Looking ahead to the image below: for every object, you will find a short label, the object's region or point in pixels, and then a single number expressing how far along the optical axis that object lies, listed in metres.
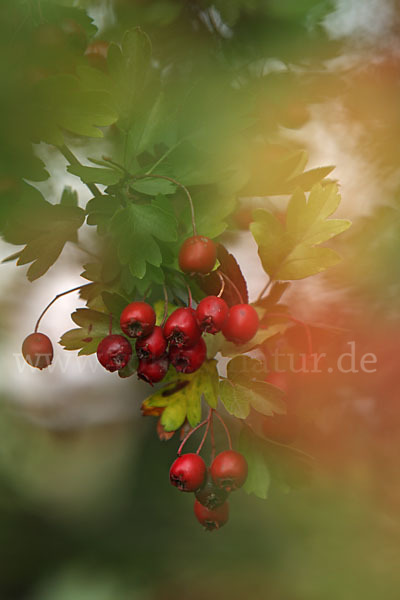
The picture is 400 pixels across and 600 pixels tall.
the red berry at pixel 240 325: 0.47
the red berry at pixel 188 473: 0.47
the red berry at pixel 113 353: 0.47
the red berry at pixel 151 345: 0.47
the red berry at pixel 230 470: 0.47
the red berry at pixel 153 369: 0.48
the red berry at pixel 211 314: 0.46
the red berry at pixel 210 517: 0.49
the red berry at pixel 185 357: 0.47
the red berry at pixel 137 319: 0.47
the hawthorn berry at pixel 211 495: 0.48
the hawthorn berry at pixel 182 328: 0.46
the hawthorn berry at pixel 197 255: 0.46
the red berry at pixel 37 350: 0.48
